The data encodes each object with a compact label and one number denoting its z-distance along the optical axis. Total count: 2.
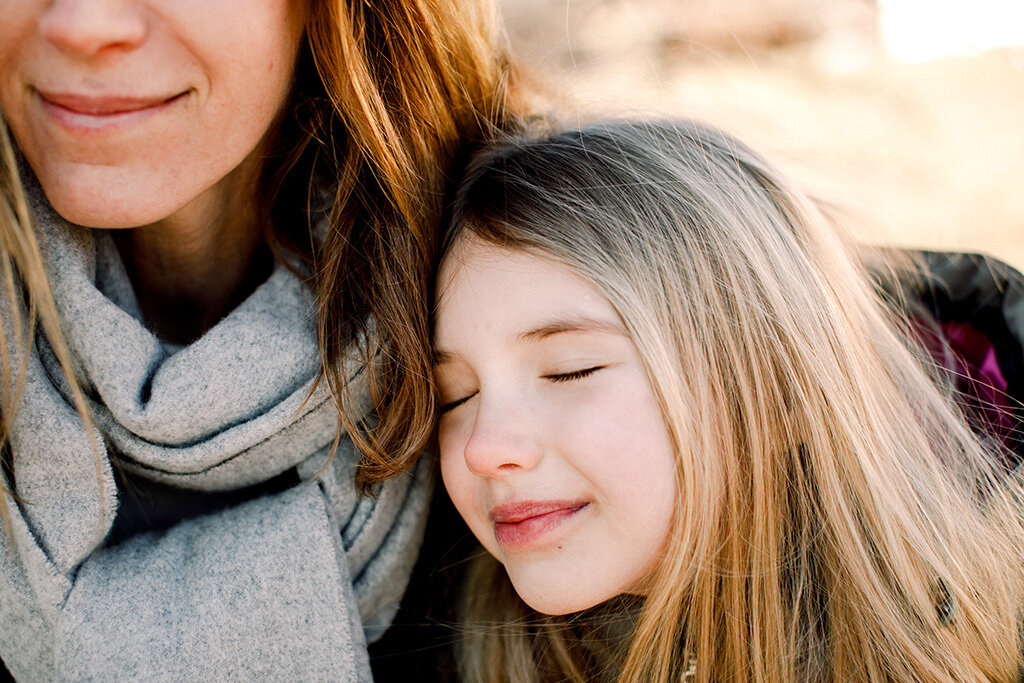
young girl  0.53
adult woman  0.52
